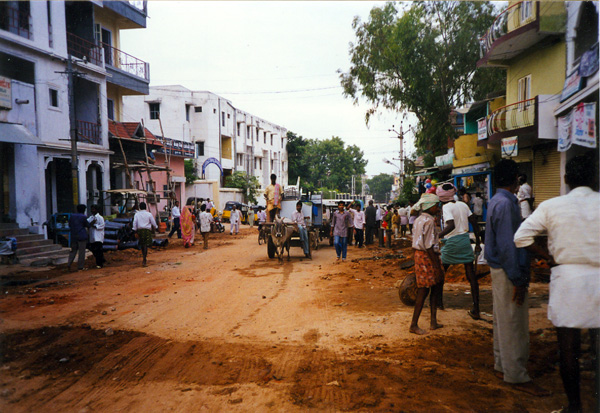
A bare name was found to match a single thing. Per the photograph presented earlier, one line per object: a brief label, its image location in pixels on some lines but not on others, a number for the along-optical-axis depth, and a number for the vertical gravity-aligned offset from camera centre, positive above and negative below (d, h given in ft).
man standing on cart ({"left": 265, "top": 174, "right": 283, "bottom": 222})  49.98 -0.80
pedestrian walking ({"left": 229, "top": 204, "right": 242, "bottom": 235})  89.25 -5.95
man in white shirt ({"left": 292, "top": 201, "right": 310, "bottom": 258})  47.98 -3.63
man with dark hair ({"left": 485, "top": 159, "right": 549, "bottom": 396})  14.28 -3.31
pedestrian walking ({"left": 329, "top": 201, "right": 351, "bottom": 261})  45.93 -4.26
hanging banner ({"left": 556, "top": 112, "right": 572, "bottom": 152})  35.53 +4.55
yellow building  46.73 +12.23
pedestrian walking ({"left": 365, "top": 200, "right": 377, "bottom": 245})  63.91 -4.73
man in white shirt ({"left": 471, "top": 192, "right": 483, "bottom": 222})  61.73 -2.60
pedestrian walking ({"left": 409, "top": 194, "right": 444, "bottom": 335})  20.13 -3.26
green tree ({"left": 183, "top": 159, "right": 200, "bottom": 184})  128.26 +5.85
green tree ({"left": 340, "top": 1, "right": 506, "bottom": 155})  76.58 +23.07
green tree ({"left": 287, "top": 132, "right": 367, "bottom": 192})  225.97 +14.18
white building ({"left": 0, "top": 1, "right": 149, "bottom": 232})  50.24 +12.19
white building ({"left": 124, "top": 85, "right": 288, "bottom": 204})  135.23 +22.71
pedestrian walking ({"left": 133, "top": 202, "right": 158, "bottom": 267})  43.70 -3.51
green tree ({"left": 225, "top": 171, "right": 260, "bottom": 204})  151.12 +2.14
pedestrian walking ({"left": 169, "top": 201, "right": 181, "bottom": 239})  76.48 -4.99
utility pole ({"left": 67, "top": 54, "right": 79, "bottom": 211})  54.65 +8.38
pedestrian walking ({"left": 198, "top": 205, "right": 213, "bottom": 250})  61.36 -4.62
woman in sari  62.23 -4.96
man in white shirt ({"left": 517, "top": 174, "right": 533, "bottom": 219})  36.60 -0.85
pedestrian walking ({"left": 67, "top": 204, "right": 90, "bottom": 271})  41.11 -3.90
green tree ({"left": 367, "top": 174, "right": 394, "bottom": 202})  407.28 +3.53
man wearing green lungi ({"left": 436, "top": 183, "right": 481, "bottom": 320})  23.15 -2.61
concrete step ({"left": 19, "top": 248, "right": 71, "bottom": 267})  44.04 -6.75
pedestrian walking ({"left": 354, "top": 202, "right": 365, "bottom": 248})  61.05 -5.03
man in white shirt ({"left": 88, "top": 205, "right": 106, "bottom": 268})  42.32 -4.08
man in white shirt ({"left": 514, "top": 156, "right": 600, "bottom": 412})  11.78 -2.00
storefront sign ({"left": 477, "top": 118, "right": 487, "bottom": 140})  63.98 +8.58
